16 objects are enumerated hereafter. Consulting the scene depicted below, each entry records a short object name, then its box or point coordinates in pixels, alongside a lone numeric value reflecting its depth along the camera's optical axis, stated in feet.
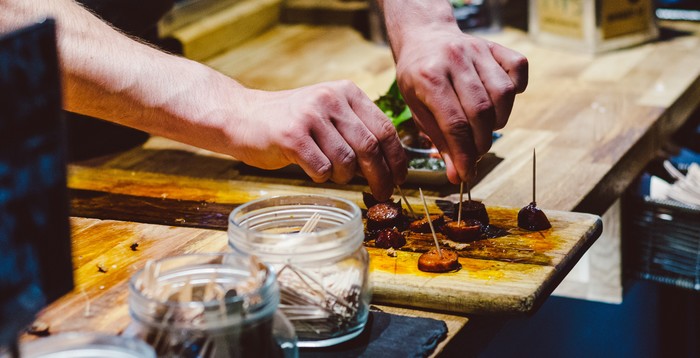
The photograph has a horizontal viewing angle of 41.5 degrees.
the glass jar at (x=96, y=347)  2.96
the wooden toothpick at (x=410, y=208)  5.50
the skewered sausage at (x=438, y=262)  4.65
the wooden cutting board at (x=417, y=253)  4.46
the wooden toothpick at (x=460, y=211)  5.16
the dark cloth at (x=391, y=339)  3.99
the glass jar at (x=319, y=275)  3.93
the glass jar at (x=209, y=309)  3.29
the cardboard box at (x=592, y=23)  10.37
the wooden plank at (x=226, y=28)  10.45
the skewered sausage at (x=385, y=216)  5.28
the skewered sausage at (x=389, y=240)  5.03
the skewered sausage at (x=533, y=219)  5.28
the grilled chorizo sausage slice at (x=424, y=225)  5.29
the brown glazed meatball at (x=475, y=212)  5.36
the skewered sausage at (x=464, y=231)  5.12
